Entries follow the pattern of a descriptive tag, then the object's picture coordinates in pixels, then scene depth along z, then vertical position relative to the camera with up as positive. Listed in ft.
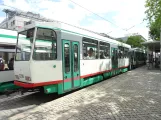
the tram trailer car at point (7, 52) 23.71 +0.99
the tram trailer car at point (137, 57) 65.36 +0.32
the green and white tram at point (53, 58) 18.95 +0.03
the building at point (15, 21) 138.89 +34.24
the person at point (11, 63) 25.11 -0.76
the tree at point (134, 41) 142.61 +16.03
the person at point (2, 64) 23.88 -0.88
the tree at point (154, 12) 41.02 +12.96
